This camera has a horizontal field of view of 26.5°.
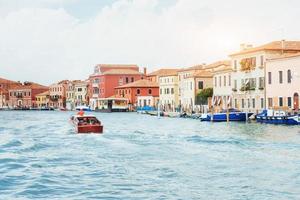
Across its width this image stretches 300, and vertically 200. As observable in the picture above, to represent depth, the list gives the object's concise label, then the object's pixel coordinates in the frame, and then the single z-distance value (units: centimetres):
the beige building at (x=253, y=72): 4653
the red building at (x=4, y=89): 12788
